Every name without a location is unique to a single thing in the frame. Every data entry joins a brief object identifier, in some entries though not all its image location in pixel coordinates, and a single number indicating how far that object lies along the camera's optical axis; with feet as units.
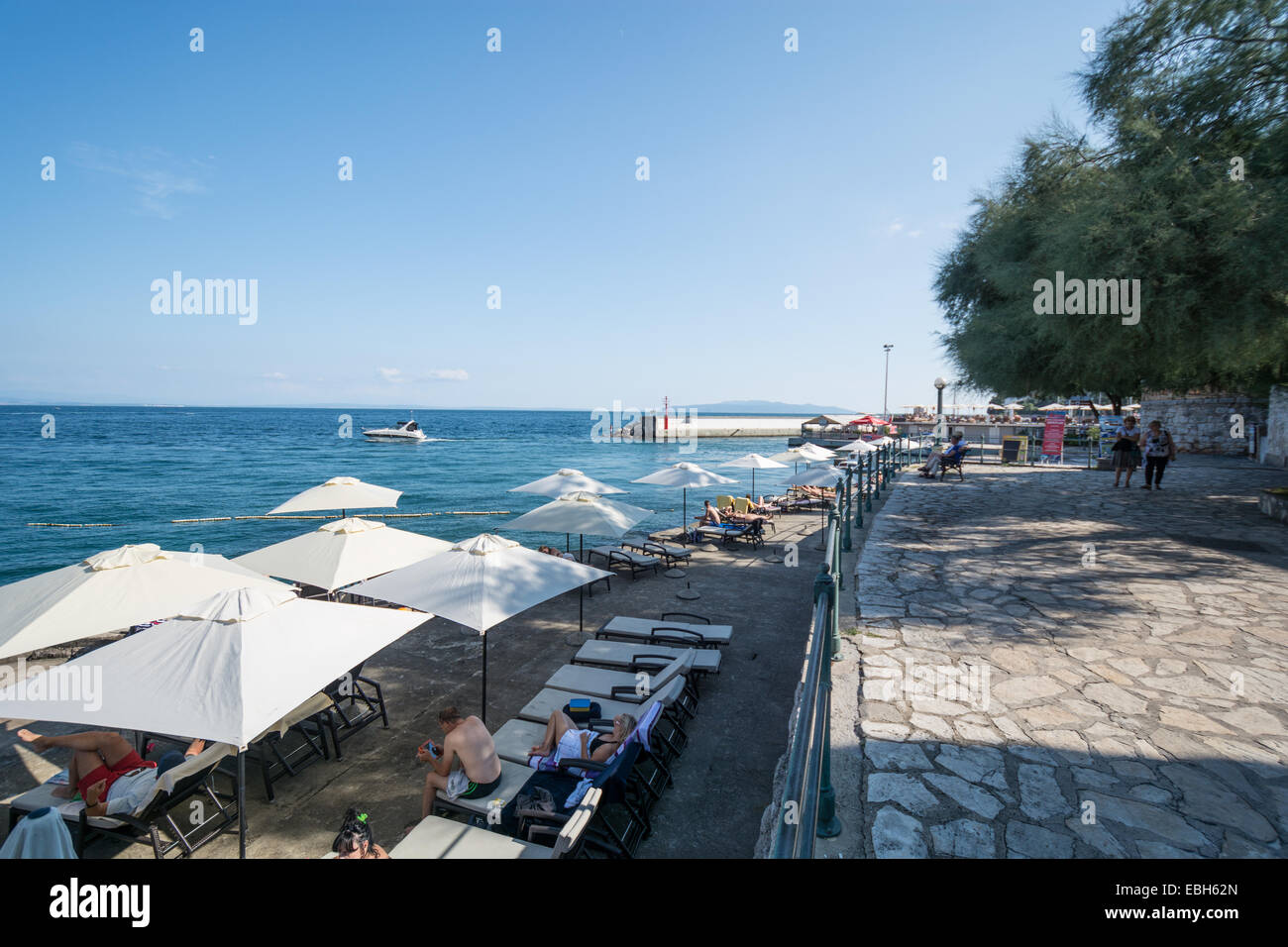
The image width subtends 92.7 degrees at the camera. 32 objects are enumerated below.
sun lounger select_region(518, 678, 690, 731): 18.34
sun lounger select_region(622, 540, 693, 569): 39.81
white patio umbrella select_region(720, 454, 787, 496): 54.23
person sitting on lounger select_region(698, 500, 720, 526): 50.29
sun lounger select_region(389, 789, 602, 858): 12.12
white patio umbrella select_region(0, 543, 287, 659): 17.48
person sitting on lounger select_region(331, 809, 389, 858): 12.26
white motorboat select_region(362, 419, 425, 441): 281.54
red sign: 75.92
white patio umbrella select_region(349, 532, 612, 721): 18.39
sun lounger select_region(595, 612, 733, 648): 24.67
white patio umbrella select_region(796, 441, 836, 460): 59.86
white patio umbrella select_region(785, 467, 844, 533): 50.33
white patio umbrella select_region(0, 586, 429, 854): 12.23
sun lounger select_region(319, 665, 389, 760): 19.26
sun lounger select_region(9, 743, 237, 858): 14.20
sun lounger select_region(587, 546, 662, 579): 37.86
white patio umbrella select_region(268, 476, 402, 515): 34.30
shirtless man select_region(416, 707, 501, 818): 14.85
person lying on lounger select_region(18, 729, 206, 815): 14.39
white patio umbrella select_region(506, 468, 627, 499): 42.04
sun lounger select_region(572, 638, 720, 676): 22.22
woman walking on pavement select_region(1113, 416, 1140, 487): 50.31
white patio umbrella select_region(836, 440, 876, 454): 73.92
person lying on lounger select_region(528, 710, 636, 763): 15.96
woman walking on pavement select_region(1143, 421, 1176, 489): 47.93
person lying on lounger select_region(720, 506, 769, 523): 45.64
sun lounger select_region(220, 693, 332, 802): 17.06
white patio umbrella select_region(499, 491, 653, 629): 31.27
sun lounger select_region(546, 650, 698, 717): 19.85
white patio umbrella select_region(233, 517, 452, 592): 24.53
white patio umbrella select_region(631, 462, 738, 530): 46.44
